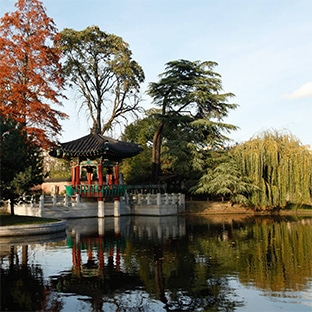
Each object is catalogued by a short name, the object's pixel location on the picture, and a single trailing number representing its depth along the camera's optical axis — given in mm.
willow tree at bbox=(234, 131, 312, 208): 25094
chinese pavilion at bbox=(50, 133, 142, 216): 24766
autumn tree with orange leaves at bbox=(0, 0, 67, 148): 22750
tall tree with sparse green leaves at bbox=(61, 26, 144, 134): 31484
